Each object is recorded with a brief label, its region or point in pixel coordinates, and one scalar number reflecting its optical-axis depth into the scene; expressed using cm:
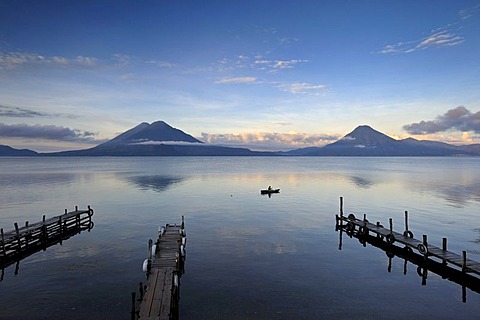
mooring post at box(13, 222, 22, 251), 3269
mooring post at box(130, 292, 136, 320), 1791
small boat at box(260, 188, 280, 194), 7925
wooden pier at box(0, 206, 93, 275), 3169
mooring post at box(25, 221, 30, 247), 3450
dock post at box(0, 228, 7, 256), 3066
